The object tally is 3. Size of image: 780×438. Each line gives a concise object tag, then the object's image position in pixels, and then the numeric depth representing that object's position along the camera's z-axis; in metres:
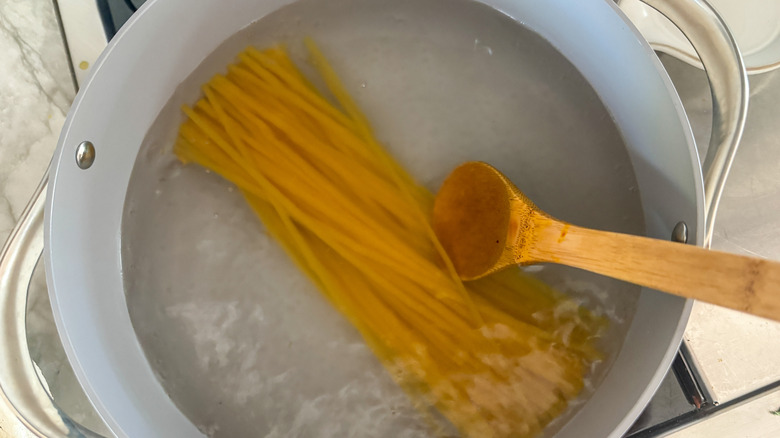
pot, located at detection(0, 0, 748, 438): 0.54
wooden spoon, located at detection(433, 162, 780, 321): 0.38
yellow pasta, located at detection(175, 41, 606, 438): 0.64
